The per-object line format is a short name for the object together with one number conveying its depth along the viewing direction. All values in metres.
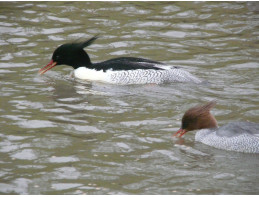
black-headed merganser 24.69
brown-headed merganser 17.12
